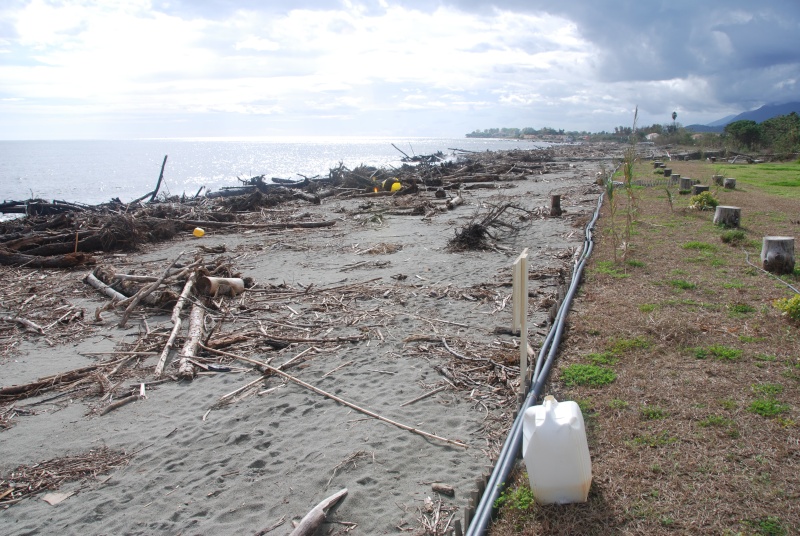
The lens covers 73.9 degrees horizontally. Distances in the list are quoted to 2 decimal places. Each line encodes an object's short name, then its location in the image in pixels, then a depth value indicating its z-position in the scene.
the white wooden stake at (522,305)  3.49
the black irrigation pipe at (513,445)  2.78
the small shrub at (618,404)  3.81
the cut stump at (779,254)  6.78
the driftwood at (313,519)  2.94
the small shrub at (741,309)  5.57
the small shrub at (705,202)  12.58
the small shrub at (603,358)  4.59
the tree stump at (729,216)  10.30
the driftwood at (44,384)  5.13
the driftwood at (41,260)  11.01
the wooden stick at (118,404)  4.69
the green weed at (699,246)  8.61
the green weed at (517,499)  2.89
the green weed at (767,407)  3.59
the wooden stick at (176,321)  5.52
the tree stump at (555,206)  14.25
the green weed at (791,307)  5.02
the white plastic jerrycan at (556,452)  2.69
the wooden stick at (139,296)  7.00
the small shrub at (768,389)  3.85
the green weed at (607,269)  7.35
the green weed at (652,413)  3.66
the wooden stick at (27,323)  6.95
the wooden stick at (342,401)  3.95
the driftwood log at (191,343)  5.31
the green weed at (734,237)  8.77
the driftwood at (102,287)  8.08
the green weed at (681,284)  6.52
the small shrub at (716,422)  3.50
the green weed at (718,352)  4.50
